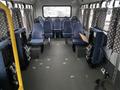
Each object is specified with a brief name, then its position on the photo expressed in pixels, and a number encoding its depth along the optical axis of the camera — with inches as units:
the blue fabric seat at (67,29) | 175.8
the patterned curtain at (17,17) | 116.5
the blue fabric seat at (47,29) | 182.6
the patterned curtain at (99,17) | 114.7
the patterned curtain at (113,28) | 84.0
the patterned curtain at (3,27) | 85.8
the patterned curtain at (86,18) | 172.0
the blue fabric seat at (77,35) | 140.5
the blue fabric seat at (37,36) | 139.3
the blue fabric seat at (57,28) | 215.2
